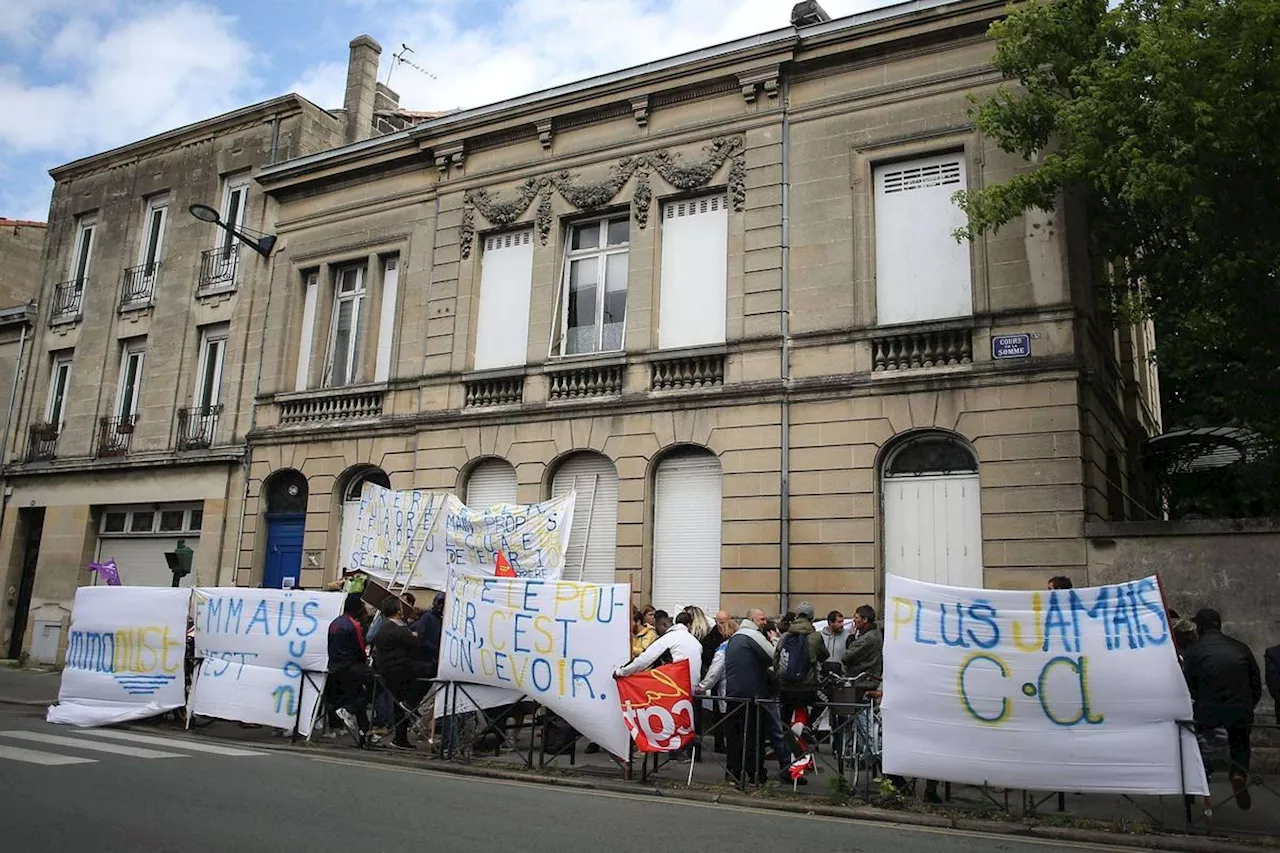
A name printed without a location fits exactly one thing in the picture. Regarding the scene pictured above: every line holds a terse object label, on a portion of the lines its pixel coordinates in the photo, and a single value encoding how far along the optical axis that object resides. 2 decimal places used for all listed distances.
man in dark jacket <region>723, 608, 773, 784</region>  10.35
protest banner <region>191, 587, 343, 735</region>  12.82
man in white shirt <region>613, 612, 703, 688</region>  10.52
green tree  10.62
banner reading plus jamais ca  8.37
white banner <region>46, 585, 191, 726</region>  13.70
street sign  14.18
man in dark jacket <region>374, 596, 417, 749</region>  12.28
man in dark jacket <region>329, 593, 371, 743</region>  12.41
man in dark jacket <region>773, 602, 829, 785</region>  10.84
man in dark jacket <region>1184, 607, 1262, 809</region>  8.69
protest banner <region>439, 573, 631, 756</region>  10.70
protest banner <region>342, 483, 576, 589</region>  16.92
